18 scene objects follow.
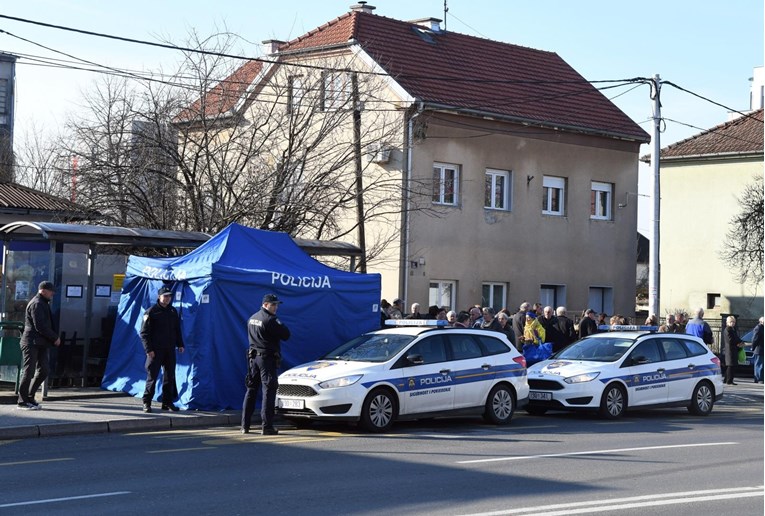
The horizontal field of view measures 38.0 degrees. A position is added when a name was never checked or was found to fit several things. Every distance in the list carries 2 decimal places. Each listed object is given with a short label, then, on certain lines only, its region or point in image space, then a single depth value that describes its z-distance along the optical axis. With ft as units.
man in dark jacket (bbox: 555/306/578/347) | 73.61
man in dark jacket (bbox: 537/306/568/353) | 73.00
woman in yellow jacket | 69.63
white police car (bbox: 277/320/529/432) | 49.83
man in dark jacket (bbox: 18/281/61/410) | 52.21
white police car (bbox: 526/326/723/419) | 59.88
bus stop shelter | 59.16
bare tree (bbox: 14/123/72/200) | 80.89
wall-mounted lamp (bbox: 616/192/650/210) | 122.11
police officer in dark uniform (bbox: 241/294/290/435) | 49.01
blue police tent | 56.08
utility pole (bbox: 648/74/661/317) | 79.15
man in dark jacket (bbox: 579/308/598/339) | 74.90
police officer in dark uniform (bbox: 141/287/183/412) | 54.19
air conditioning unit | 86.99
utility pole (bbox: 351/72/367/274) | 85.15
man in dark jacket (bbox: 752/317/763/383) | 89.56
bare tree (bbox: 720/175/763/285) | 142.41
